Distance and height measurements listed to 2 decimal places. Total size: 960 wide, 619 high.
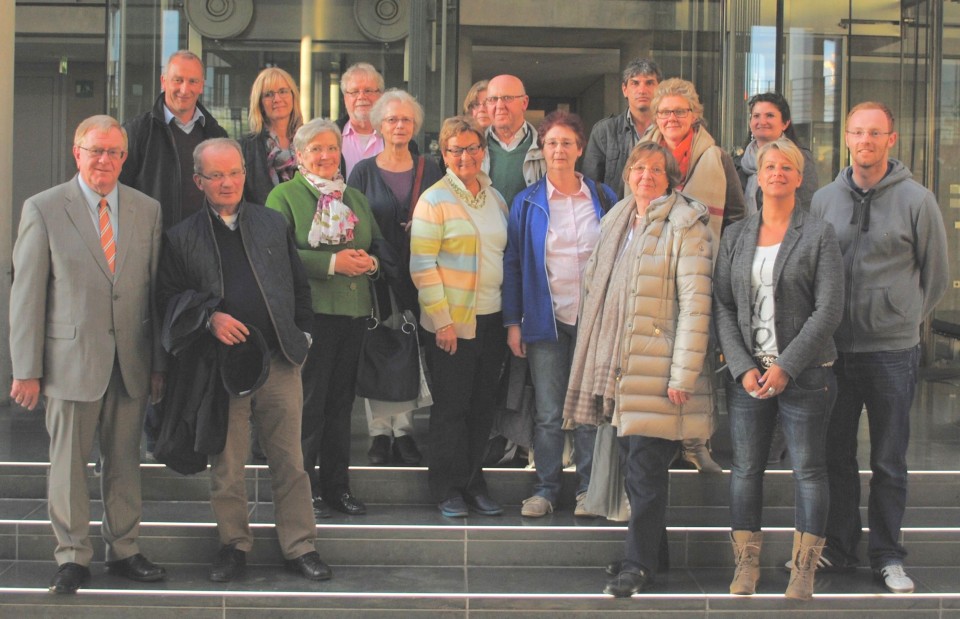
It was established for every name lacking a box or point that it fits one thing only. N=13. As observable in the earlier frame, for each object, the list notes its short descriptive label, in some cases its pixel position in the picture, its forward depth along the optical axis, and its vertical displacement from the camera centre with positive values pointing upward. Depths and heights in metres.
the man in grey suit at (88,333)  4.01 -0.13
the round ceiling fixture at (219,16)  7.49 +1.99
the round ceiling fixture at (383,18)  7.62 +2.01
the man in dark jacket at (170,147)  4.79 +0.68
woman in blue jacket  4.67 +0.15
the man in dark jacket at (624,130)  5.07 +0.83
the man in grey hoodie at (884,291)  4.21 +0.06
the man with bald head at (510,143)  4.99 +0.75
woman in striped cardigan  4.64 -0.02
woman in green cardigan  4.51 +0.13
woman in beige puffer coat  4.10 -0.17
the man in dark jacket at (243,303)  4.16 -0.02
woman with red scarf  4.52 +0.66
